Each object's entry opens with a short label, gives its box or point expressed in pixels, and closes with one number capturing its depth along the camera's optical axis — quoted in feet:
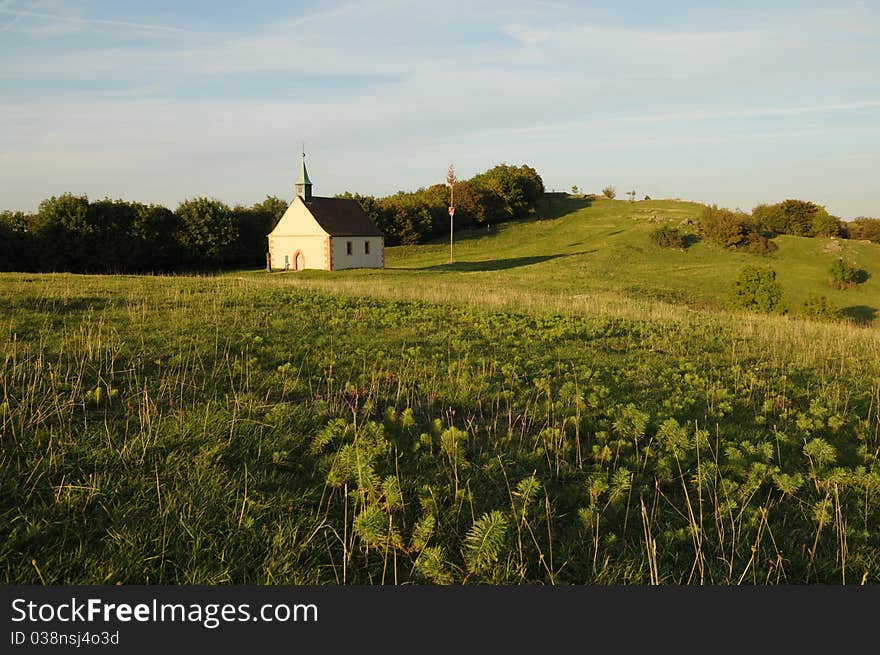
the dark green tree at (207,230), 181.68
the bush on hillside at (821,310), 95.40
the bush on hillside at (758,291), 102.27
